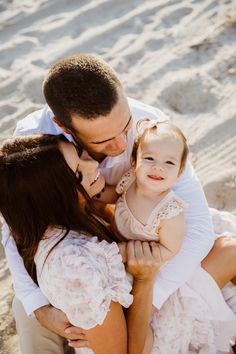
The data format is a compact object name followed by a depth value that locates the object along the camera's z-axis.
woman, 2.07
